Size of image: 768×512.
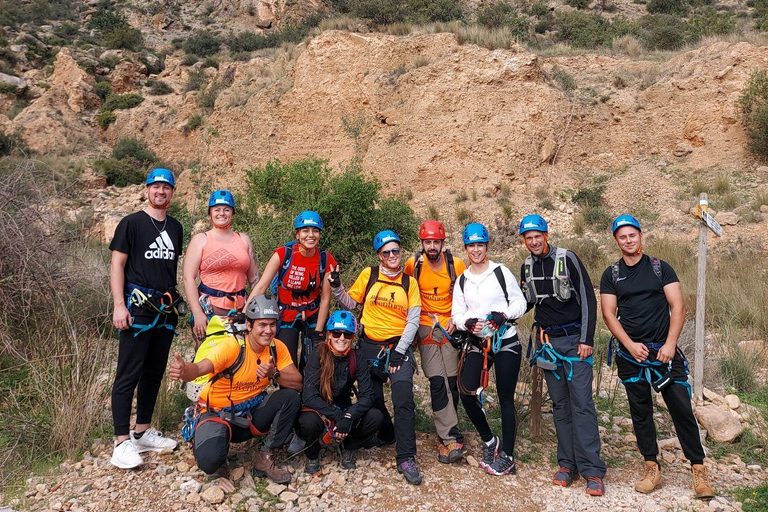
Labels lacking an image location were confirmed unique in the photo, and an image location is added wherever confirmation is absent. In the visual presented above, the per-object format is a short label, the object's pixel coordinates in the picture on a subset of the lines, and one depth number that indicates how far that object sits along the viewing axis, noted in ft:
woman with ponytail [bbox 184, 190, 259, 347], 12.53
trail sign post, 16.26
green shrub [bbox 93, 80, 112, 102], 79.38
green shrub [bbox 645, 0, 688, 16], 88.89
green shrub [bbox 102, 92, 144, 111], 77.50
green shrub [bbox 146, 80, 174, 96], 80.53
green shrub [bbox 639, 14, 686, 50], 66.66
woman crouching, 12.24
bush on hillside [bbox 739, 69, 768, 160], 40.40
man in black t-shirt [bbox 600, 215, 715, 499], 11.57
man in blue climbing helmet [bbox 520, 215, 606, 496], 12.13
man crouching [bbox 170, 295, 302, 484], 11.13
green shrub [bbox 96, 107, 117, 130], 75.31
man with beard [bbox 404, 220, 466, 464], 13.19
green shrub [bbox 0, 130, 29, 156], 61.87
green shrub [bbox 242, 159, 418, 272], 29.58
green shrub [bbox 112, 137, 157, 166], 69.10
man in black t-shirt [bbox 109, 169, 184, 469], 11.94
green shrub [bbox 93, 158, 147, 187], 64.69
